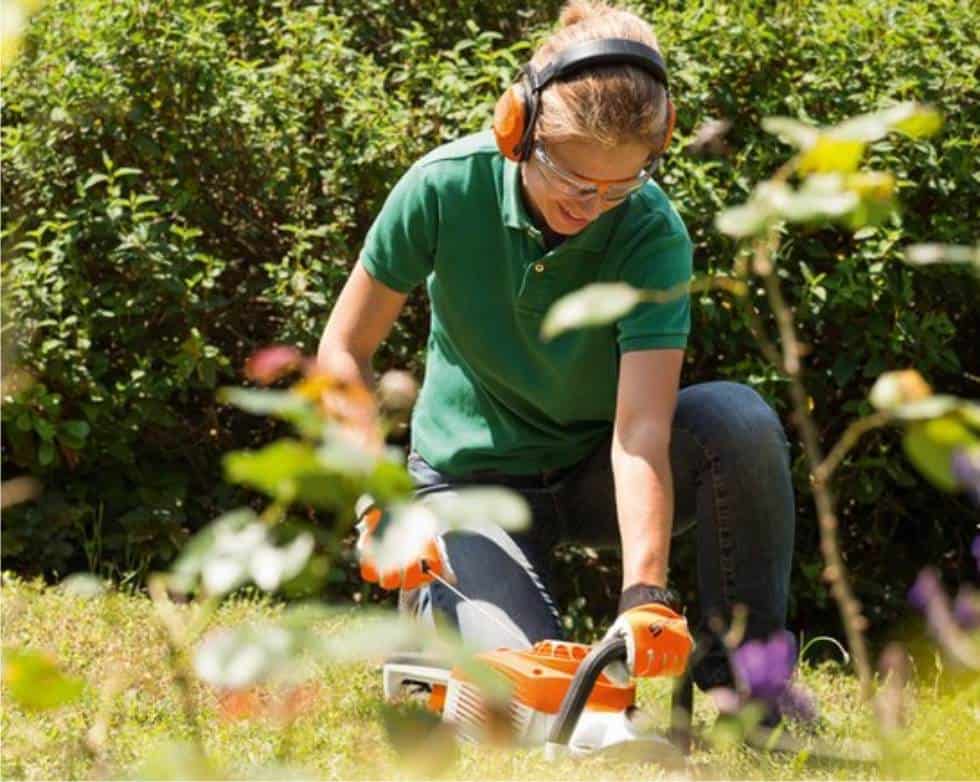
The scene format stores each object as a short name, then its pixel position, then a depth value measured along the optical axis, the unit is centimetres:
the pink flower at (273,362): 350
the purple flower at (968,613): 481
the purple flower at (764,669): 540
